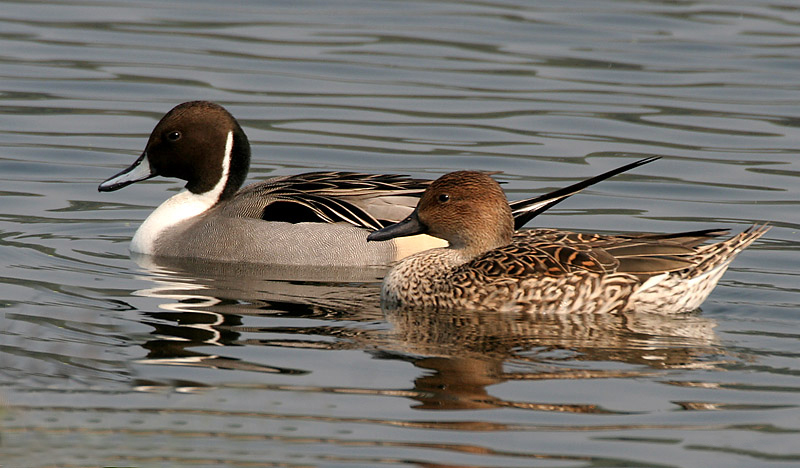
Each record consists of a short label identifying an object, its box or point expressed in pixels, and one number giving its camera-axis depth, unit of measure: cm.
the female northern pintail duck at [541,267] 1783
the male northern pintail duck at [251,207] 2142
